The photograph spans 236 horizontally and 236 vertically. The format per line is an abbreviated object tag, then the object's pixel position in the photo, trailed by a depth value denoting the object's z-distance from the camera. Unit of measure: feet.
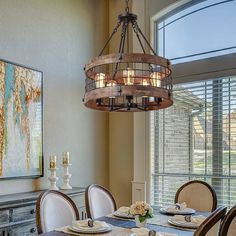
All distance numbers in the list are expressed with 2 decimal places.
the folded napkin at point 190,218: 9.73
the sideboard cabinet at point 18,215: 10.37
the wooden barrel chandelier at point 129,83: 8.32
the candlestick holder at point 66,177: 13.75
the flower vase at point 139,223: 9.14
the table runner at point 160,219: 9.79
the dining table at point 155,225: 8.81
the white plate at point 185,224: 9.28
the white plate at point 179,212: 10.84
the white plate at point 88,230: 8.58
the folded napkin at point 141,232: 8.38
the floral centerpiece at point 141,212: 8.95
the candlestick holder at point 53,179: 13.17
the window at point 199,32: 14.40
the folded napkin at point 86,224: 8.88
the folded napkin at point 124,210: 10.71
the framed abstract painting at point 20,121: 12.12
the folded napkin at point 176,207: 11.21
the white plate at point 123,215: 10.31
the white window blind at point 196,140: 13.99
